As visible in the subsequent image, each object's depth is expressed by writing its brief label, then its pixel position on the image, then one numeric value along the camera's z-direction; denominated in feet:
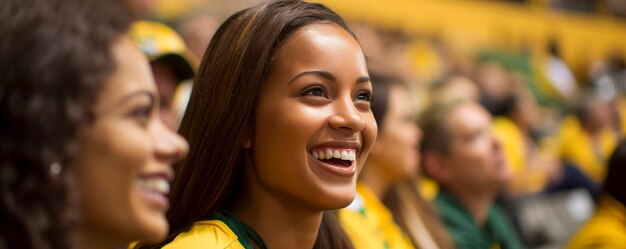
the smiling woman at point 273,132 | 5.74
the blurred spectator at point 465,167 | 10.82
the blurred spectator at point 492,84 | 18.14
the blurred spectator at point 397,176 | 9.51
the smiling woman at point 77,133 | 3.60
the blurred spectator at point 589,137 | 18.49
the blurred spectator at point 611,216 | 9.34
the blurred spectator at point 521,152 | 15.67
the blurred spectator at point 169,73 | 9.66
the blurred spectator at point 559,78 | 27.53
